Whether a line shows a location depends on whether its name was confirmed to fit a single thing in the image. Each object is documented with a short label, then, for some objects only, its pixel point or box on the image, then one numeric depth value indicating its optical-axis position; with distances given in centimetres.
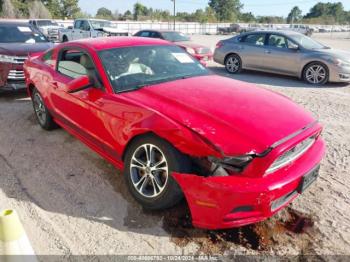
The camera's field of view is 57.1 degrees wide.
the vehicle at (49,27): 2270
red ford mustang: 249
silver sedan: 880
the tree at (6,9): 4341
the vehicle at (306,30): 4364
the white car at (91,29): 1695
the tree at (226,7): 9812
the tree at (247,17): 9894
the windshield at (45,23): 2428
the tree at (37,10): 4859
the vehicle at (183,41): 1123
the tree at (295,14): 11082
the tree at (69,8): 6016
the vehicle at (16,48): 680
